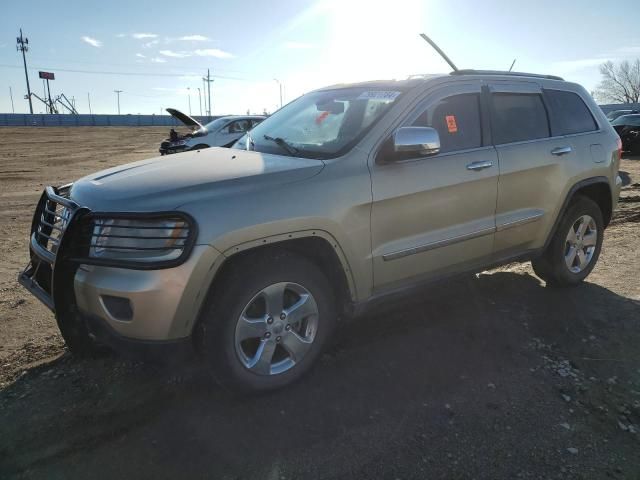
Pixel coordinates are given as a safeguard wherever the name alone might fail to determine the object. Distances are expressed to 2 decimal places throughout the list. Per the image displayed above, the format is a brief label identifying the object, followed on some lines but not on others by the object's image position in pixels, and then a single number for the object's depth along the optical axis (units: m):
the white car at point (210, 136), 14.17
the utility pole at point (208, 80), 101.81
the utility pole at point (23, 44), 89.12
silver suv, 2.59
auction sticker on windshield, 3.54
